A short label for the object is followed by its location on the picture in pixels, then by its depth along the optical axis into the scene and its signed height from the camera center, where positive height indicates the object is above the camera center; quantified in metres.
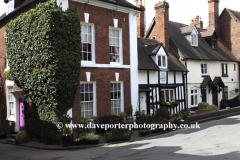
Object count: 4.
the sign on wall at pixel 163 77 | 19.09 +0.96
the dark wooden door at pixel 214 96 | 24.91 -0.74
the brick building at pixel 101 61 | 13.82 +1.75
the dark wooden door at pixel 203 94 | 23.59 -0.54
